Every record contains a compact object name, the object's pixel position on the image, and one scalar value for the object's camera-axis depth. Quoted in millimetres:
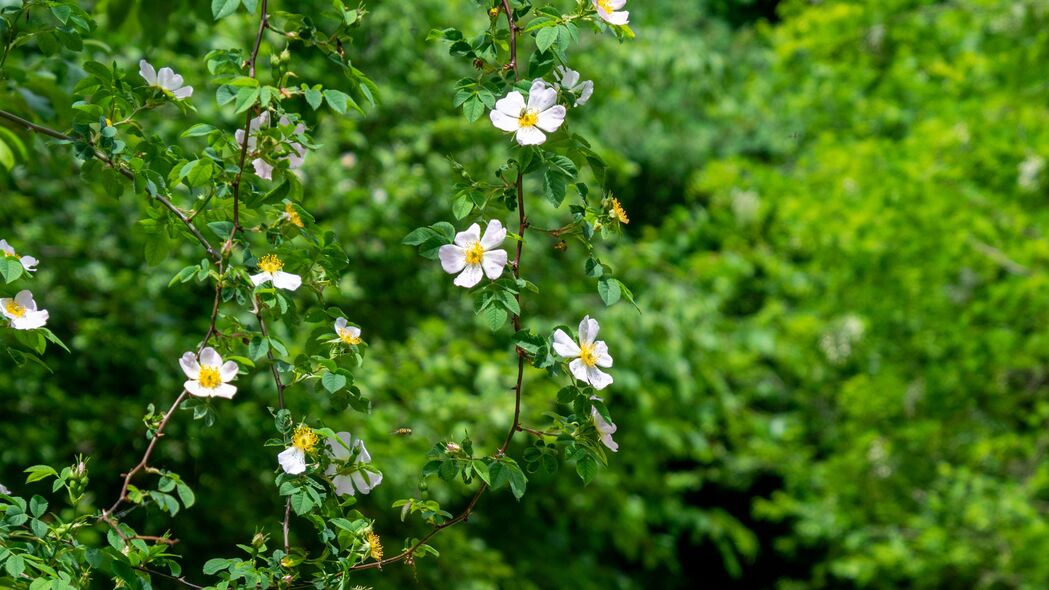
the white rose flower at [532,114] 2411
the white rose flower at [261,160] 2488
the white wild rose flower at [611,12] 2450
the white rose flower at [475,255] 2412
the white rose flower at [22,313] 2446
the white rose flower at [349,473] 2459
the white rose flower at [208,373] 2424
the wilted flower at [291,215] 2488
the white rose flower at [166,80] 2544
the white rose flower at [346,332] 2466
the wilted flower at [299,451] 2420
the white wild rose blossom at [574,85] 2454
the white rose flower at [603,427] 2436
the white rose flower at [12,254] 2449
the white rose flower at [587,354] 2419
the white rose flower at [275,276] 2458
